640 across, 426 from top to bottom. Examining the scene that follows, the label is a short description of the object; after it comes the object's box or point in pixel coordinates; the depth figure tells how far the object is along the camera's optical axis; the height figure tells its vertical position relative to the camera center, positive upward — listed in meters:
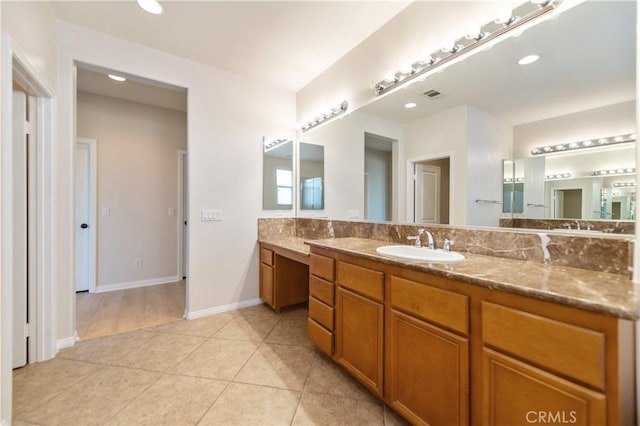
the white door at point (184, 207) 4.13 +0.06
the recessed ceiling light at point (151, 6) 1.93 +1.54
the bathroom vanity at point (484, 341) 0.77 -0.50
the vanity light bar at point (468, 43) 1.35 +1.04
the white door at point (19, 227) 1.83 -0.12
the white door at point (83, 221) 3.44 -0.14
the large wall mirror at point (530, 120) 1.18 +0.53
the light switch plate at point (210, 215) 2.79 -0.05
